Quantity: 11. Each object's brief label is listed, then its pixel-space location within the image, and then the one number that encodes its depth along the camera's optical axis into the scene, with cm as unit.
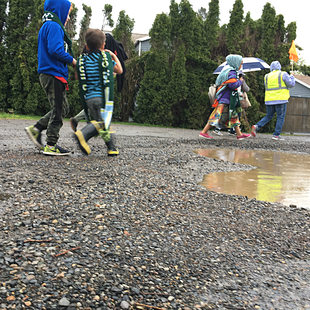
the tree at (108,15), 1623
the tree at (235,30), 1449
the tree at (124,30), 1519
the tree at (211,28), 1459
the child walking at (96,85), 477
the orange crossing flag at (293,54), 1213
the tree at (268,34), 1479
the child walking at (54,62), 461
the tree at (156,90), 1427
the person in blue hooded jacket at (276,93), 1017
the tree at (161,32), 1411
